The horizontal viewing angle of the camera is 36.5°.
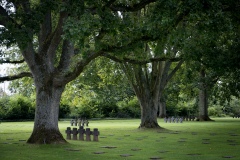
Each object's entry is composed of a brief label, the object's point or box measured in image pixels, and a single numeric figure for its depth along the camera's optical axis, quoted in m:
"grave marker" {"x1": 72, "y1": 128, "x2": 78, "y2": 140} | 19.10
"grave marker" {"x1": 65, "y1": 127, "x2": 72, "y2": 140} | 19.27
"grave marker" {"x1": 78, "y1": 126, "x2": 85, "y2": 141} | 18.84
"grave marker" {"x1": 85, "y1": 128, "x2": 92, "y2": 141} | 18.48
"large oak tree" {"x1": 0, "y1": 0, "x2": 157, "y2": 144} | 13.08
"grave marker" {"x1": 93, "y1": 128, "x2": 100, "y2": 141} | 18.28
